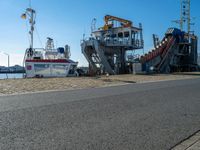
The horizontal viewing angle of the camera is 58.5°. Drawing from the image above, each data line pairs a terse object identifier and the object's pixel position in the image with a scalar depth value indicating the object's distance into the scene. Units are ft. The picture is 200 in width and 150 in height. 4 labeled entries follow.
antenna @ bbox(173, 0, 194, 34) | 133.74
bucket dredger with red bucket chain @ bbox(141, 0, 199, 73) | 92.95
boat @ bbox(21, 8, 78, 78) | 62.94
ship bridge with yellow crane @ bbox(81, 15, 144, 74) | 85.54
